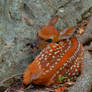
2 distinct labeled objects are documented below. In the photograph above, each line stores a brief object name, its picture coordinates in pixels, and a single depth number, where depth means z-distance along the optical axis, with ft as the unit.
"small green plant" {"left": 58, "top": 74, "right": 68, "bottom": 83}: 21.89
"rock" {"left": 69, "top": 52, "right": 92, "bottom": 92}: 19.45
